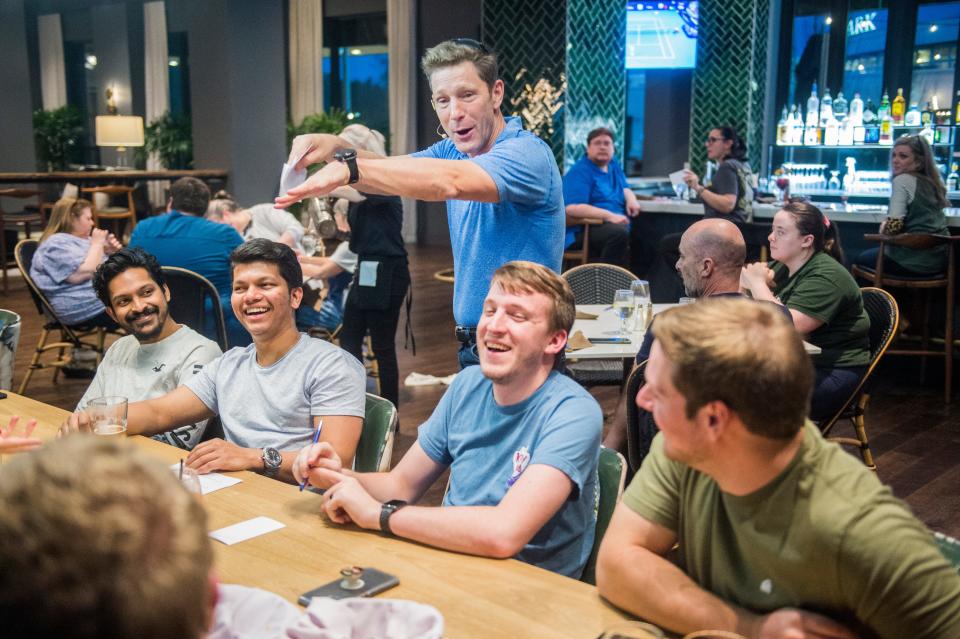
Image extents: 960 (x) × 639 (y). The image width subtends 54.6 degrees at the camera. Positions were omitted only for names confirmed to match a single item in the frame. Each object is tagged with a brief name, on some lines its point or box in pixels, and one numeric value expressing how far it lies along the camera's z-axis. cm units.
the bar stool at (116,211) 997
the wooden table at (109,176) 830
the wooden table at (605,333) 347
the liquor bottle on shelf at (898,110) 809
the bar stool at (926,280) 557
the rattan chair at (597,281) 468
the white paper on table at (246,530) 175
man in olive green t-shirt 123
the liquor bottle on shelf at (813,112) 848
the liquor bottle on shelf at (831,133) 832
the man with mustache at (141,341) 290
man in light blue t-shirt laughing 172
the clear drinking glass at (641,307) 381
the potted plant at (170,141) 1332
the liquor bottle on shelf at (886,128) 807
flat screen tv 948
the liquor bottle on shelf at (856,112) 820
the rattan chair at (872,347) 386
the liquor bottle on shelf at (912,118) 798
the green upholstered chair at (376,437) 241
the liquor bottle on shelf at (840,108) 838
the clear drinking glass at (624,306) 383
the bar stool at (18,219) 914
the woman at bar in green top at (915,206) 577
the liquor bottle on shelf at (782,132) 860
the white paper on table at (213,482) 206
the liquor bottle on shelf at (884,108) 805
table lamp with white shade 1156
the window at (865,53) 890
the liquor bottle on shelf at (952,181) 774
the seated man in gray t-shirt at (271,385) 246
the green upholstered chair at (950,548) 147
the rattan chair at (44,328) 554
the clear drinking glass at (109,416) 212
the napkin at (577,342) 354
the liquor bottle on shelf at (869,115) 823
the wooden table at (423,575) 143
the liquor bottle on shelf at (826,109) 848
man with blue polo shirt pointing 217
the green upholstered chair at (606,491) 198
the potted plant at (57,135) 1403
